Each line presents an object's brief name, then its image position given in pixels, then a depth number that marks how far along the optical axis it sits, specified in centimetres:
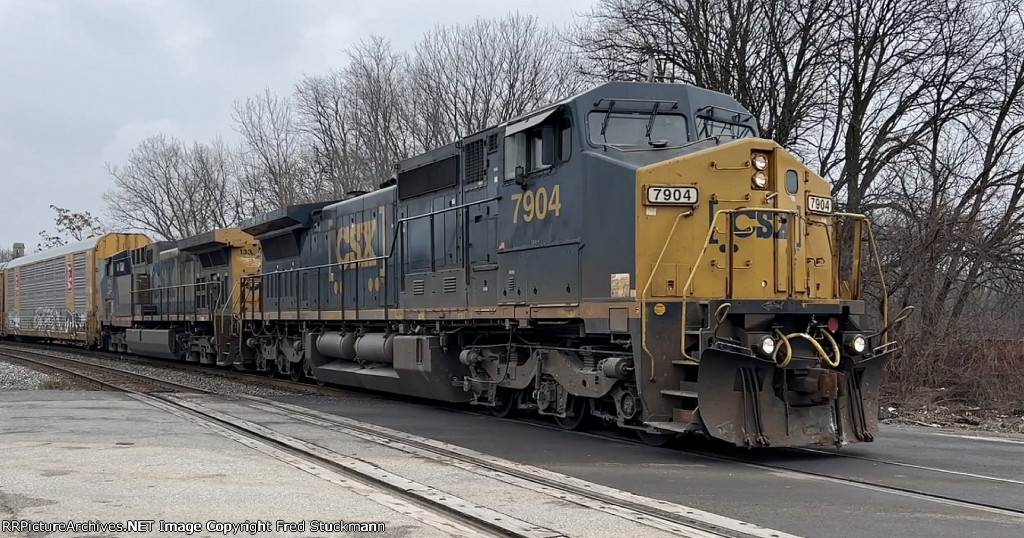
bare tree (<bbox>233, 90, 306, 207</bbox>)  4690
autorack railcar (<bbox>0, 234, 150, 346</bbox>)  3066
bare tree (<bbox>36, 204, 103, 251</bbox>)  7075
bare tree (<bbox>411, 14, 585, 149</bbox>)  3509
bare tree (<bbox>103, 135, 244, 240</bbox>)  5909
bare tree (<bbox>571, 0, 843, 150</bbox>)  2012
